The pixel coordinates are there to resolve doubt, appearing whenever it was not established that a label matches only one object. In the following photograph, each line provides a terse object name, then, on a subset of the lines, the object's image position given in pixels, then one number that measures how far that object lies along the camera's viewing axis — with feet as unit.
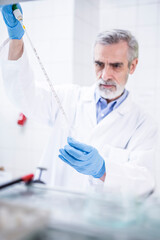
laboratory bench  1.17
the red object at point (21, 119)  6.84
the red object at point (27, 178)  1.89
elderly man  3.47
